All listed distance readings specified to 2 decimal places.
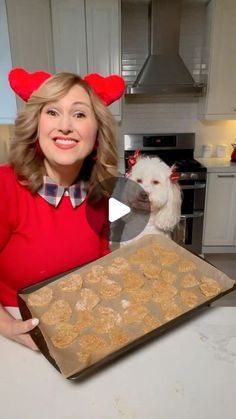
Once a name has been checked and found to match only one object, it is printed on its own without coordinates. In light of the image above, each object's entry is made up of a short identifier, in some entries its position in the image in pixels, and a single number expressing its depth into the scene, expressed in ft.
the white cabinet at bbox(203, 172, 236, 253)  8.50
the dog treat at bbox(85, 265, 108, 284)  2.84
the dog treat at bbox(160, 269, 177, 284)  2.90
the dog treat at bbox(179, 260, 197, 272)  3.05
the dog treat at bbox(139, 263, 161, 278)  2.94
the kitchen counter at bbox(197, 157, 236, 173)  8.31
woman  2.61
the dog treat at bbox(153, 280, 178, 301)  2.69
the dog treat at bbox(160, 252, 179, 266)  3.13
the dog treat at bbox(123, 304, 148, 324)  2.45
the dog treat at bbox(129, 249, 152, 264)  3.15
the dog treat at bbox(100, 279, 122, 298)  2.71
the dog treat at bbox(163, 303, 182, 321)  2.45
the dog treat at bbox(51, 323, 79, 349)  2.19
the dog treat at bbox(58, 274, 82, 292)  2.72
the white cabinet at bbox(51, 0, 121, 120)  7.75
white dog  4.00
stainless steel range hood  8.29
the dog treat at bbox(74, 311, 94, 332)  2.37
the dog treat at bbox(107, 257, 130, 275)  2.97
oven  8.14
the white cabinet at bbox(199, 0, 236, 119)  7.86
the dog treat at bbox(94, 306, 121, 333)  2.36
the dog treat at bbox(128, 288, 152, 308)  2.66
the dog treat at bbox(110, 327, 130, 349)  2.19
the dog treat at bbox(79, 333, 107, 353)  2.16
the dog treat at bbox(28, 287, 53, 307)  2.52
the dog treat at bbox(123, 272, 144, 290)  2.80
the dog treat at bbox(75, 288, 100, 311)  2.57
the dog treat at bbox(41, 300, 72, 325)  2.39
